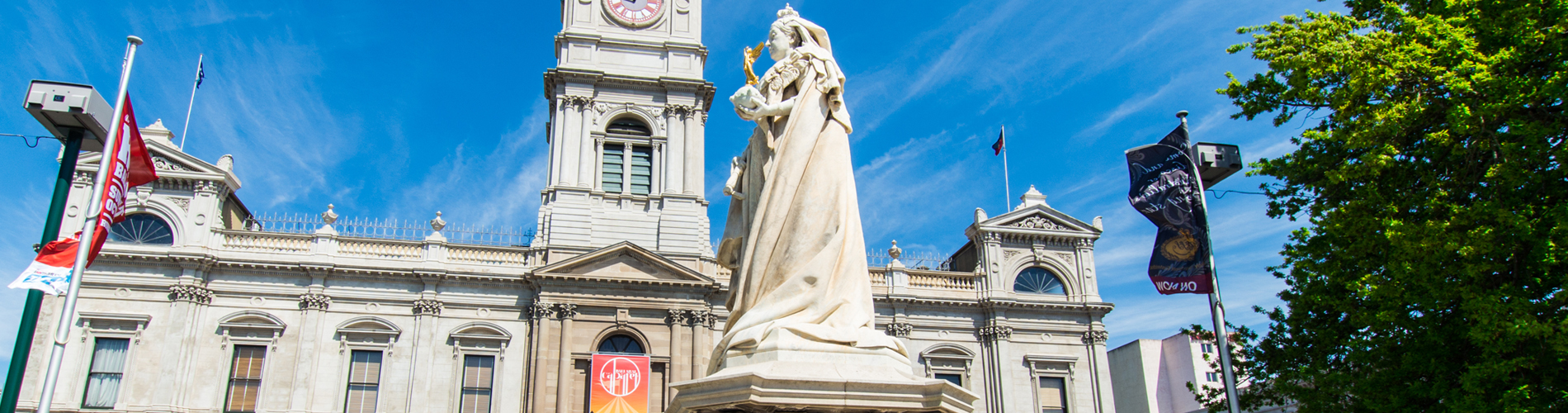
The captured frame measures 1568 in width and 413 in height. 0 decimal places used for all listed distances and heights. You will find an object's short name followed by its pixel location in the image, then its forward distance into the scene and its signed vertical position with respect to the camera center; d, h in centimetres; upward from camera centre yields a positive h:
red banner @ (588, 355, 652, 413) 2709 +432
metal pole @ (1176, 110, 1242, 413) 1371 +273
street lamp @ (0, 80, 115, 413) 1304 +558
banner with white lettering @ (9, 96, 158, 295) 1244 +421
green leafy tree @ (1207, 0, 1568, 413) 1147 +399
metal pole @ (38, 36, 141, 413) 1154 +367
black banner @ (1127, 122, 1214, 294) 1460 +473
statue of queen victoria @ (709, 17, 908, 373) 561 +176
